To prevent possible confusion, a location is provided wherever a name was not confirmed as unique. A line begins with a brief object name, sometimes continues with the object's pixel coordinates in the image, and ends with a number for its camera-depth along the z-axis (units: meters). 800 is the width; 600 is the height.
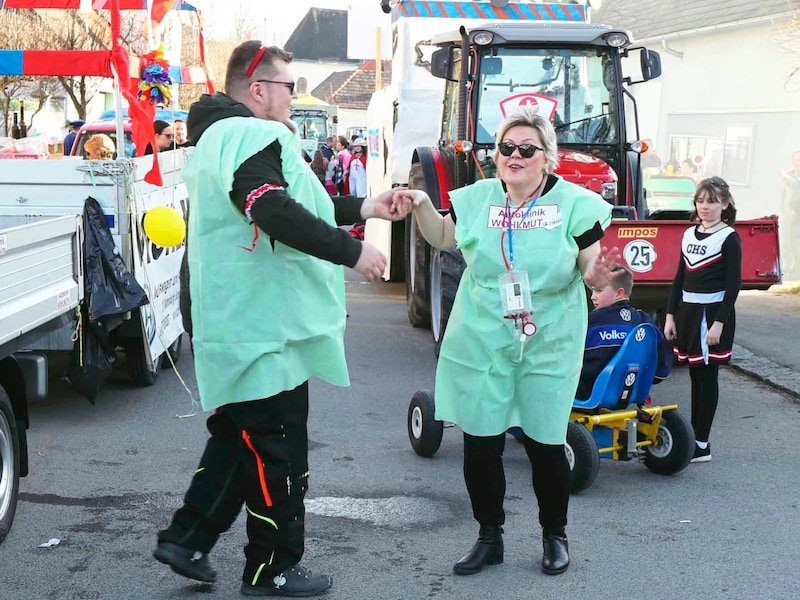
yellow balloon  6.78
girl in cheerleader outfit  6.02
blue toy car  5.67
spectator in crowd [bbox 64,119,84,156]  14.65
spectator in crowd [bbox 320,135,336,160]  26.17
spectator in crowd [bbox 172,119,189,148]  10.80
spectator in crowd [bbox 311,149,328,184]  24.19
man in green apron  3.77
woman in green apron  4.23
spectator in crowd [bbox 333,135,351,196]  24.34
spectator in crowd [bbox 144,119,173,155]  10.04
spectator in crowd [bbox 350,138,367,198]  22.77
